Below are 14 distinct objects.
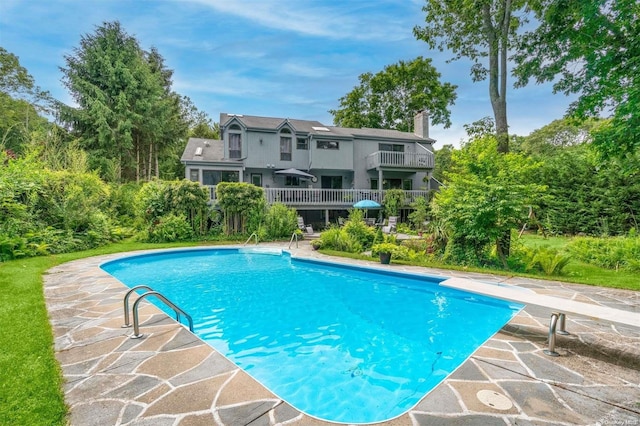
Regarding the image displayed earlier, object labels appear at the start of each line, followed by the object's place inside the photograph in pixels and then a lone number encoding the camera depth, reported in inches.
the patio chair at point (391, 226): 612.6
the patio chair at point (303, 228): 642.8
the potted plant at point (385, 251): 349.7
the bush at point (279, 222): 577.0
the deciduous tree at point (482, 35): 442.6
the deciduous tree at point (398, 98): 1175.6
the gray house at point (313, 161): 717.3
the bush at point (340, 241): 450.0
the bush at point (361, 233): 464.8
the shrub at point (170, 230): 529.3
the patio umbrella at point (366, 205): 589.0
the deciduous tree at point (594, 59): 264.9
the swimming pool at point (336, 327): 133.0
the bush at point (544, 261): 304.2
